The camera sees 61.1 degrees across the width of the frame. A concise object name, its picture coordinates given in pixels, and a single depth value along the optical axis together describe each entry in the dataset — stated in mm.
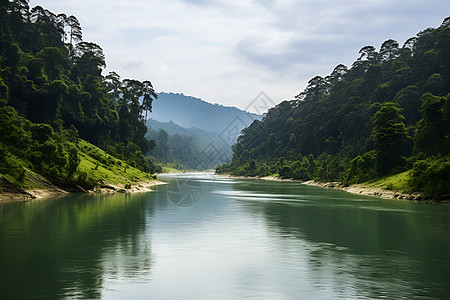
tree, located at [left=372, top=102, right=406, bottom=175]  94562
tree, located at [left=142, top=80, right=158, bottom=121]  155375
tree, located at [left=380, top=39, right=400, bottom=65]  190000
